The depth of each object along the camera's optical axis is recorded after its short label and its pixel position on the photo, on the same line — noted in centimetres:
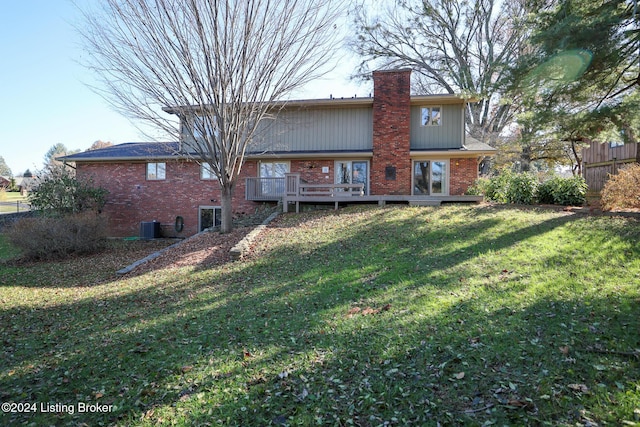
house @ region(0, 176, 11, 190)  4462
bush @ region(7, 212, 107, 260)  1138
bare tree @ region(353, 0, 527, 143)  2173
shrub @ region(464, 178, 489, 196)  1405
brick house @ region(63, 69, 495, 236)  1495
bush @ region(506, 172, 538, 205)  1228
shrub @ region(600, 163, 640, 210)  868
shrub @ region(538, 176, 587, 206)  1167
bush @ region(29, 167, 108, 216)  1476
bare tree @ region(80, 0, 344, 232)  958
